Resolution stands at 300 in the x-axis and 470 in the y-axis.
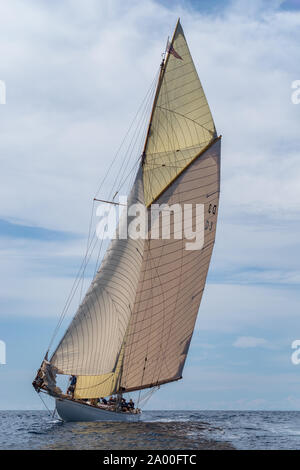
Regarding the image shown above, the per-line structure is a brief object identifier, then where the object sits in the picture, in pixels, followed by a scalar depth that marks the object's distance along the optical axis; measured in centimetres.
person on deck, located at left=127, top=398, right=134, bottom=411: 5224
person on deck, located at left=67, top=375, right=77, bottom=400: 4781
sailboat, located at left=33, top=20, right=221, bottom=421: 4428
